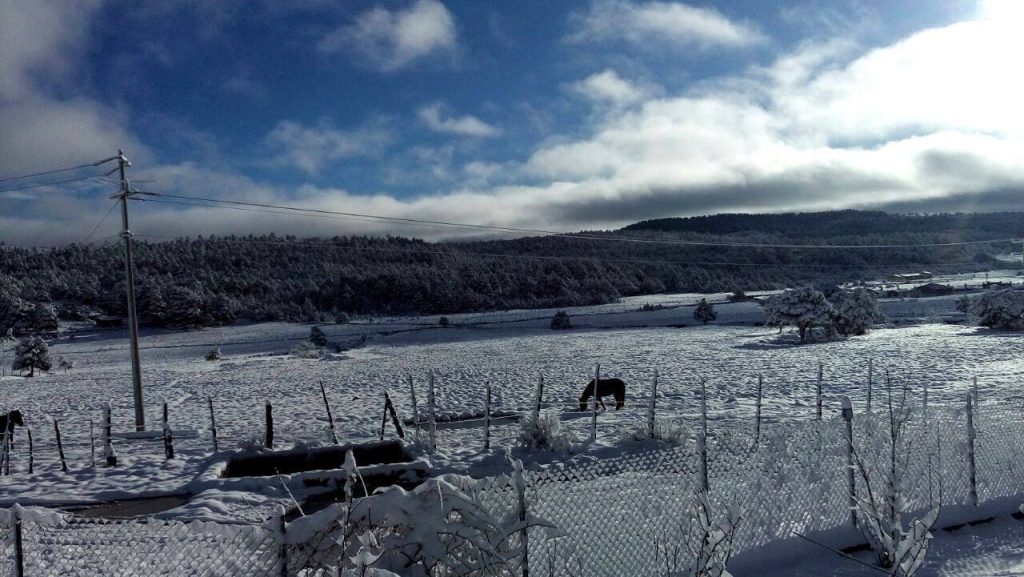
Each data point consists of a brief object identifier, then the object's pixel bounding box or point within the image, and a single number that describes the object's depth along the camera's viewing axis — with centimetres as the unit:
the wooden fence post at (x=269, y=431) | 1338
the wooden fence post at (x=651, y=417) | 1256
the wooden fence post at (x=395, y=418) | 1394
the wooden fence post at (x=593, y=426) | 1296
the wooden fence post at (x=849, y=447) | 655
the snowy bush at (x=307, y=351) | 3896
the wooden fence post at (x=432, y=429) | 1269
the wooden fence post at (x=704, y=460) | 606
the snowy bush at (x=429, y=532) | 435
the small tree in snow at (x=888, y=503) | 473
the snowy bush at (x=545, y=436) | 1235
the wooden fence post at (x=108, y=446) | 1284
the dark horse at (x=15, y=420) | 1756
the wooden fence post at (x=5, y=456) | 1152
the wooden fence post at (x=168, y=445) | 1311
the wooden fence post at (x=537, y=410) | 1249
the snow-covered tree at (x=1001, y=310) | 3541
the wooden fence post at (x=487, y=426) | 1277
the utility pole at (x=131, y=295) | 1545
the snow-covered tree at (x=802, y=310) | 3569
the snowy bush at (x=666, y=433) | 1234
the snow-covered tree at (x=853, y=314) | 3684
